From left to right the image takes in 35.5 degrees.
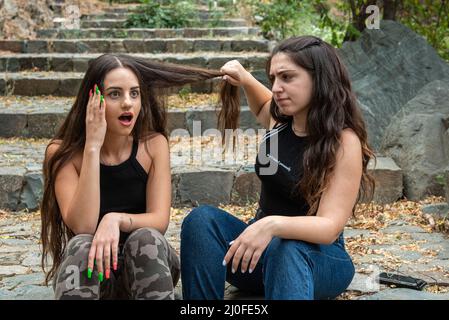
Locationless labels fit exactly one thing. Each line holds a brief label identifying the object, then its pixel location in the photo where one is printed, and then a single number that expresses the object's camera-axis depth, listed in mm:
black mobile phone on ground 3250
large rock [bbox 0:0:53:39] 8930
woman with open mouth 2592
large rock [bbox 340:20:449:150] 5957
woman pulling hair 2580
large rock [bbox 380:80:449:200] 5082
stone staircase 5008
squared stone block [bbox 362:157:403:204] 5062
